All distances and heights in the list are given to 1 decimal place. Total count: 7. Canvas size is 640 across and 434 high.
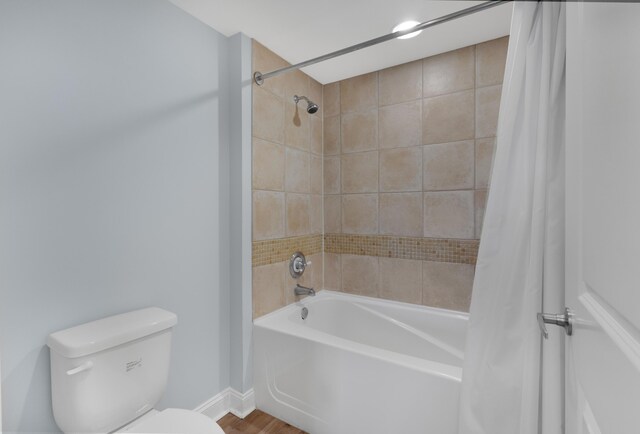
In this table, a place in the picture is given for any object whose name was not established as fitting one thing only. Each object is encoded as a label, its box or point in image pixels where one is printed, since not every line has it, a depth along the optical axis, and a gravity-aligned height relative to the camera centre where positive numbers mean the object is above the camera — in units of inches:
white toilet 43.1 -24.6
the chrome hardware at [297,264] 87.4 -15.8
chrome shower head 85.1 +27.2
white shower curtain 43.4 -6.4
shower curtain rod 43.4 +27.8
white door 17.6 -0.4
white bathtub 54.2 -33.0
